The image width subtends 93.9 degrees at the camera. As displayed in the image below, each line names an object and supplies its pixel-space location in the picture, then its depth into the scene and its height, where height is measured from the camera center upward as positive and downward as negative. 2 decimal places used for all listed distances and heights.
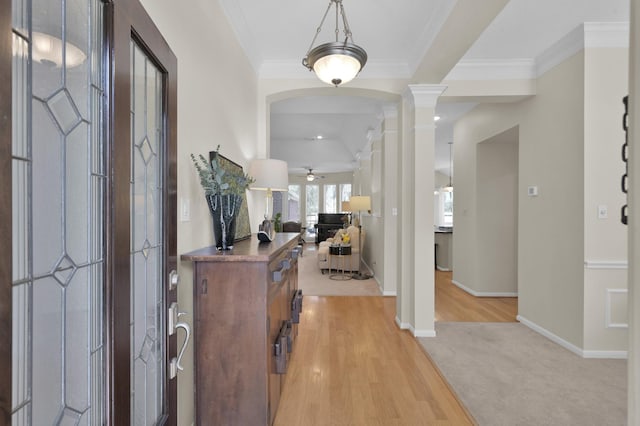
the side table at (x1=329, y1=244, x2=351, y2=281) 5.72 -0.90
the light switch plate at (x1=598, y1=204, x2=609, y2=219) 2.69 +0.00
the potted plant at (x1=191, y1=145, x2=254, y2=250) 1.61 +0.07
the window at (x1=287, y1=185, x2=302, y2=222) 11.80 +0.31
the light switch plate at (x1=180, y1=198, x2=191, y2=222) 1.50 +0.00
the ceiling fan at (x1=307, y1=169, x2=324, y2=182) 10.23 +1.21
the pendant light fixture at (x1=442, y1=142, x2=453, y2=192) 8.35 +0.70
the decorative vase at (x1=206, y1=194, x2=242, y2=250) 1.67 -0.04
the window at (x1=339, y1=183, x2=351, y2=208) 11.65 +0.79
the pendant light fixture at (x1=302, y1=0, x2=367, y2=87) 1.92 +1.01
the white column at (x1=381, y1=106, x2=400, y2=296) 4.63 +0.19
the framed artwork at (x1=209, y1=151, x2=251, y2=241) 1.92 -0.01
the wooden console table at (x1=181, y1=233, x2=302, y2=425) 1.51 -0.65
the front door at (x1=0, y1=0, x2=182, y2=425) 0.61 +0.00
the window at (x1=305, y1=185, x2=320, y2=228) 12.01 +0.32
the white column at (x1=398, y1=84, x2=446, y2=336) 3.16 +0.06
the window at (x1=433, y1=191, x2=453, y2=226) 9.68 +0.15
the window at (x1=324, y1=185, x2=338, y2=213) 11.84 +0.48
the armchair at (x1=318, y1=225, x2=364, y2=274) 5.88 -0.92
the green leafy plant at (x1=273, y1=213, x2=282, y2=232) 7.81 -0.32
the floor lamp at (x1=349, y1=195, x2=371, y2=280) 5.90 +0.12
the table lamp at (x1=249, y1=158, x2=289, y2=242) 2.43 +0.30
